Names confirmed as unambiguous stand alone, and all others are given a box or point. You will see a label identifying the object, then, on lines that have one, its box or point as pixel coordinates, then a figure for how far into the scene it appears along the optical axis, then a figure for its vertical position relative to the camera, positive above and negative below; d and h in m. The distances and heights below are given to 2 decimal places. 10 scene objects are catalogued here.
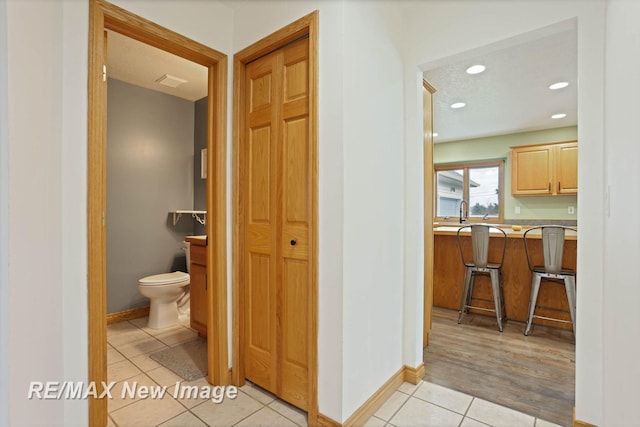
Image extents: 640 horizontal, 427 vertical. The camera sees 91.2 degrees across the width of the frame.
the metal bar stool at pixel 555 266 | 2.80 -0.50
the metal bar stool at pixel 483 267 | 3.17 -0.58
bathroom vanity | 2.84 -0.70
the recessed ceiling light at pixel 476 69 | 2.98 +1.37
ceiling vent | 3.29 +1.39
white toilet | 3.04 -0.85
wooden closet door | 1.81 -0.08
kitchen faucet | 5.65 -0.07
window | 5.72 +0.40
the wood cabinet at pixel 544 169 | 4.84 +0.67
